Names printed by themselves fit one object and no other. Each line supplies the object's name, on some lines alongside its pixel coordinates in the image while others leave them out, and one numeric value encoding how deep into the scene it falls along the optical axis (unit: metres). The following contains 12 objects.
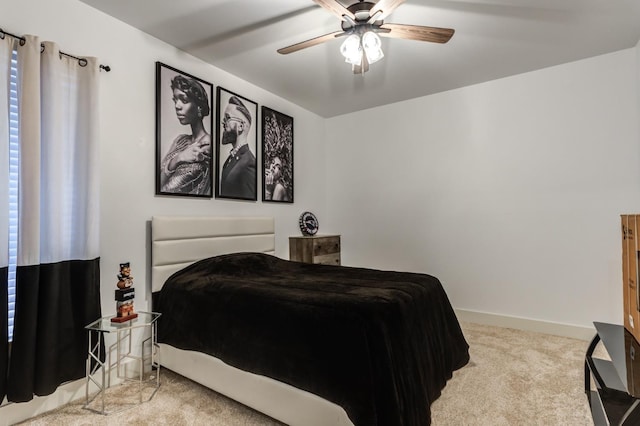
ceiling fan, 1.91
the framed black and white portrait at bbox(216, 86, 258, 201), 3.14
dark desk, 1.06
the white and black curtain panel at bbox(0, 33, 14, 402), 1.71
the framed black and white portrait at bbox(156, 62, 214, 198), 2.63
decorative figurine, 2.03
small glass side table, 1.98
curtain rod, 1.79
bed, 1.51
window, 1.81
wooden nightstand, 3.91
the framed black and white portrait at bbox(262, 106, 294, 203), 3.70
